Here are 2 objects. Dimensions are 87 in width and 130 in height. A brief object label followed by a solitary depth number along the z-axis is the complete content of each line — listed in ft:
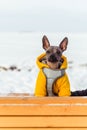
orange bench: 7.73
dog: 8.78
